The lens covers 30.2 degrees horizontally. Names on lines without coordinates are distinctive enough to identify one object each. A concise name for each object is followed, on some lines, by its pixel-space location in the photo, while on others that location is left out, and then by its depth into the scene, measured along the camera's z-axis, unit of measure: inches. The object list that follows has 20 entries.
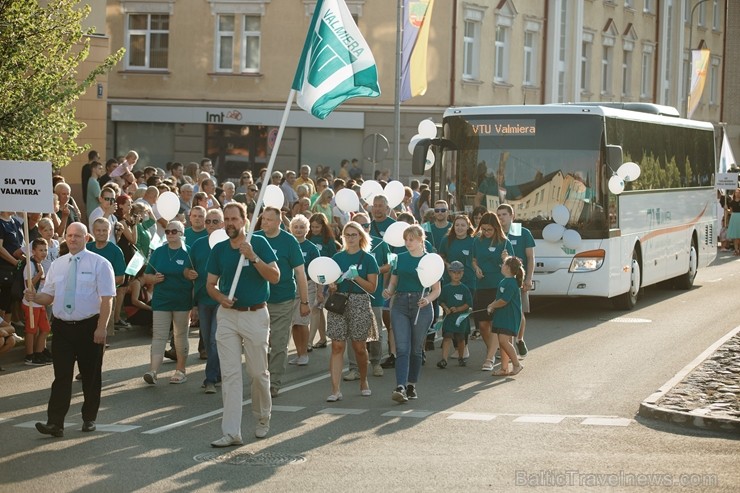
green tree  709.9
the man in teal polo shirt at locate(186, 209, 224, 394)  576.1
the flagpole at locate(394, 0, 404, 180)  1168.1
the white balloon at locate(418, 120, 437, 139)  853.8
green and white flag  528.1
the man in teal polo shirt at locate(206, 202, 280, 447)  446.3
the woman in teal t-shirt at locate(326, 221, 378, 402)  544.4
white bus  824.3
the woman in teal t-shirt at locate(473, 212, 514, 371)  647.1
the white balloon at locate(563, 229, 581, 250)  818.2
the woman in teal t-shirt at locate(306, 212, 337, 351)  660.7
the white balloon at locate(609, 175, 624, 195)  828.0
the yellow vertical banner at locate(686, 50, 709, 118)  1940.3
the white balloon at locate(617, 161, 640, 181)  845.8
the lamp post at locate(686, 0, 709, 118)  1955.0
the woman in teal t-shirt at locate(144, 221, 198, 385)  585.6
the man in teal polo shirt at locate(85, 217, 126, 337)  545.3
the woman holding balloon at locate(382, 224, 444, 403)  543.5
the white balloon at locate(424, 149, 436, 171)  840.9
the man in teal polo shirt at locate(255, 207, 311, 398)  517.3
